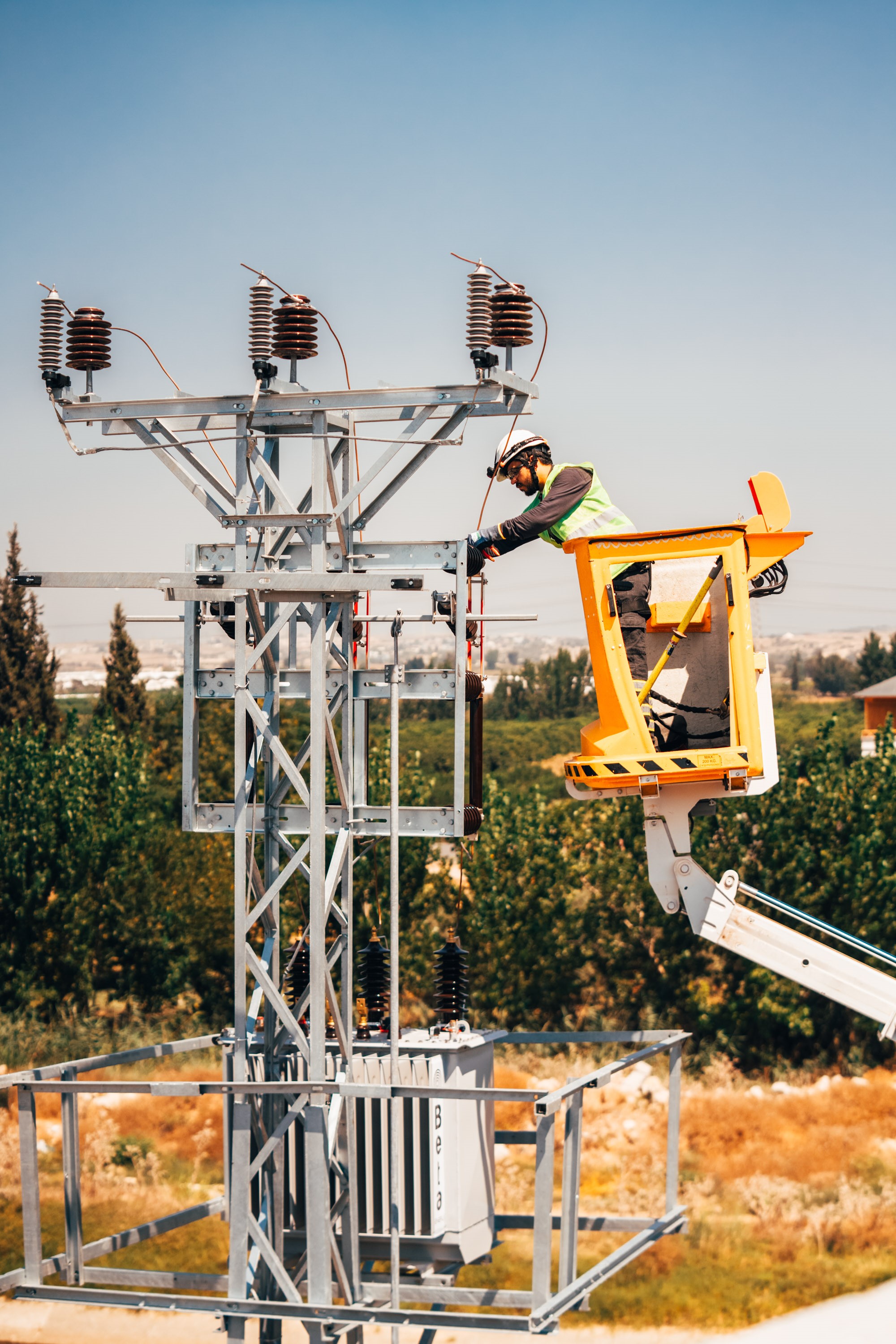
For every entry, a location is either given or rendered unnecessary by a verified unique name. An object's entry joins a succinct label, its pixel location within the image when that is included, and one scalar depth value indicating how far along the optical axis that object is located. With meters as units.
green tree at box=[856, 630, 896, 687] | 96.38
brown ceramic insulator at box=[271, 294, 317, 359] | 10.50
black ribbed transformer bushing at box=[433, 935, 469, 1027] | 10.91
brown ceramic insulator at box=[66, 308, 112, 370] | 10.77
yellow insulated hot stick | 9.57
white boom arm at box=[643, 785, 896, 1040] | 9.51
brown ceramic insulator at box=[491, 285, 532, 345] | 9.99
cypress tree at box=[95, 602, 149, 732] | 69.69
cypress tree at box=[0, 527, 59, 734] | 66.56
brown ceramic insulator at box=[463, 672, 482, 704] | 10.57
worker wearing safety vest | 10.17
